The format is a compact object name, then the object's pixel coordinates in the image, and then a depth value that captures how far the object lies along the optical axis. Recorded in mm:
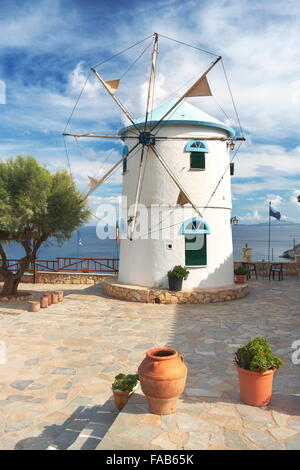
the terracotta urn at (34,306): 12702
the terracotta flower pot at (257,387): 5270
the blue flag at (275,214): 23047
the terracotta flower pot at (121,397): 5465
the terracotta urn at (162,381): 4812
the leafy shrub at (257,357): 5316
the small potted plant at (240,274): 17109
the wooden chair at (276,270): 19969
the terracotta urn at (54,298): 14069
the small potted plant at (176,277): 14516
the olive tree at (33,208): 14047
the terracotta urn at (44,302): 13328
